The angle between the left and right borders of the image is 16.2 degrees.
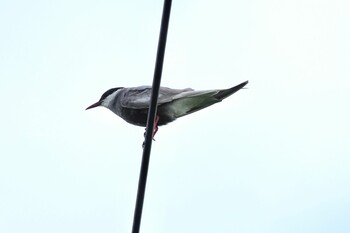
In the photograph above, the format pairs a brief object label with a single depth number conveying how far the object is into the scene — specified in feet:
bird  37.63
